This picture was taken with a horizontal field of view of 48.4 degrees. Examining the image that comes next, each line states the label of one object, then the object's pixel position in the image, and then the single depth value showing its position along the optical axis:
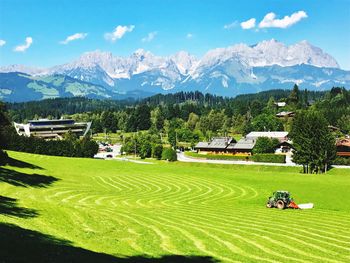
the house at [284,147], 146.12
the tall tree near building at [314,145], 91.19
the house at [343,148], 118.25
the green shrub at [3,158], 64.28
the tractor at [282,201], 44.53
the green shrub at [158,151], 140.25
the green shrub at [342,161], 107.81
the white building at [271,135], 167.38
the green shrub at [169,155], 130.62
